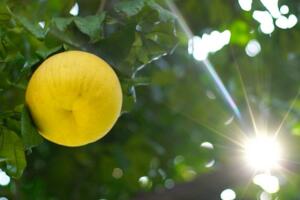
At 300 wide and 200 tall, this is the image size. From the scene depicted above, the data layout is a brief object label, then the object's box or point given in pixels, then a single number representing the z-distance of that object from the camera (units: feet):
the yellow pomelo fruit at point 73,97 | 3.35
